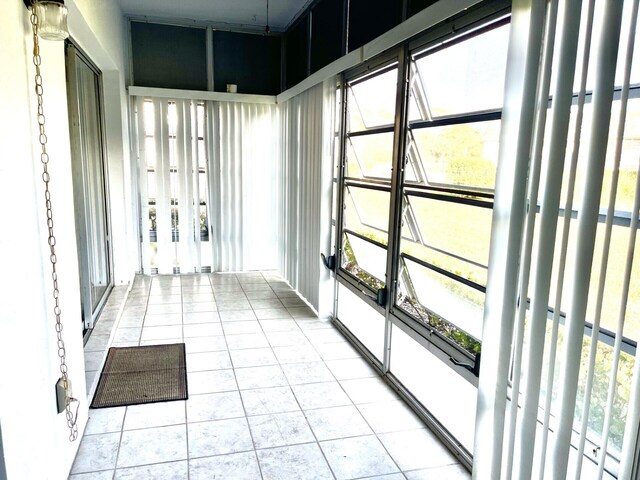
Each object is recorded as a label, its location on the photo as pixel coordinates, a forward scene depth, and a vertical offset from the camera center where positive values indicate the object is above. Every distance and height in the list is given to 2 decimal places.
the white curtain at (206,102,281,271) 5.80 -0.24
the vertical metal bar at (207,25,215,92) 5.68 +1.27
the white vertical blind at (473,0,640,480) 1.36 -0.26
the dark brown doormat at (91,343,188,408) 2.88 -1.44
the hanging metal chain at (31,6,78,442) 1.77 -0.23
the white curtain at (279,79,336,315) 4.10 -0.20
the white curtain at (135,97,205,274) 5.55 -0.23
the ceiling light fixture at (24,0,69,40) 1.64 +0.52
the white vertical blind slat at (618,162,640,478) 1.25 -0.70
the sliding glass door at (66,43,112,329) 3.26 -0.15
